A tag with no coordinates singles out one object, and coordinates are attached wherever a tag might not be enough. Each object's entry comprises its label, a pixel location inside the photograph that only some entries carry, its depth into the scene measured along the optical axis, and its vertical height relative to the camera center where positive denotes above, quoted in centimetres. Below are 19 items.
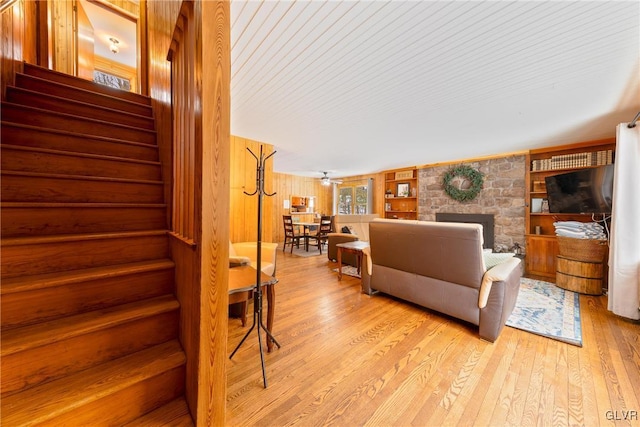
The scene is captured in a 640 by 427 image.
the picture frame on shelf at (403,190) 680 +56
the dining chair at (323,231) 627 -63
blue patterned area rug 228 -120
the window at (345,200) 904 +33
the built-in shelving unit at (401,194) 664 +45
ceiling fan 746 +103
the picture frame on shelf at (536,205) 455 +10
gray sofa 217 -67
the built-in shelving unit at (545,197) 407 +26
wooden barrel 327 -95
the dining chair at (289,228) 627 -58
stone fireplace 477 +19
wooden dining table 649 -62
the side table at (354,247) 360 -61
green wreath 526 +62
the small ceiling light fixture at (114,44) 426 +301
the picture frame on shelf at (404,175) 664 +100
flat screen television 320 +30
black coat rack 175 -57
